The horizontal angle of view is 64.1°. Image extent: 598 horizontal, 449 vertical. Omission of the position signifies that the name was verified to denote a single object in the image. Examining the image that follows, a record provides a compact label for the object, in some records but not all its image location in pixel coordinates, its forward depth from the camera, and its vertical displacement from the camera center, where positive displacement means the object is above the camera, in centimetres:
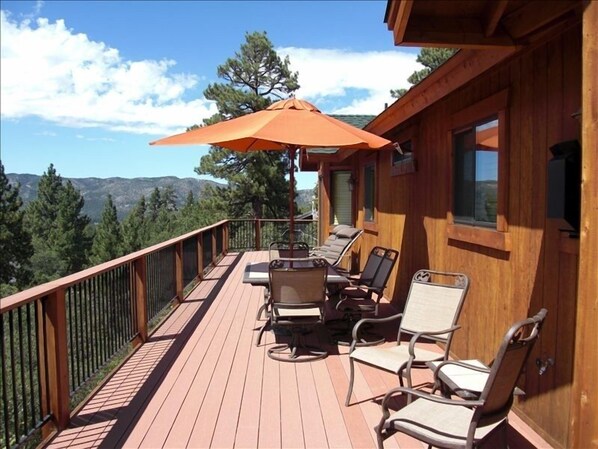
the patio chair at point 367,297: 460 -106
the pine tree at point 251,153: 2392 +237
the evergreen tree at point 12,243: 3650 -318
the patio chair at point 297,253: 609 -70
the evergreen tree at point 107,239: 4825 -388
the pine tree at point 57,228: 4919 -289
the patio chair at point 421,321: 299 -87
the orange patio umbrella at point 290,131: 402 +61
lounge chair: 675 -69
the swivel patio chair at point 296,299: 400 -85
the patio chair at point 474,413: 192 -96
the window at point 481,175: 307 +16
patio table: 456 -77
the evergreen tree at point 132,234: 4997 -358
